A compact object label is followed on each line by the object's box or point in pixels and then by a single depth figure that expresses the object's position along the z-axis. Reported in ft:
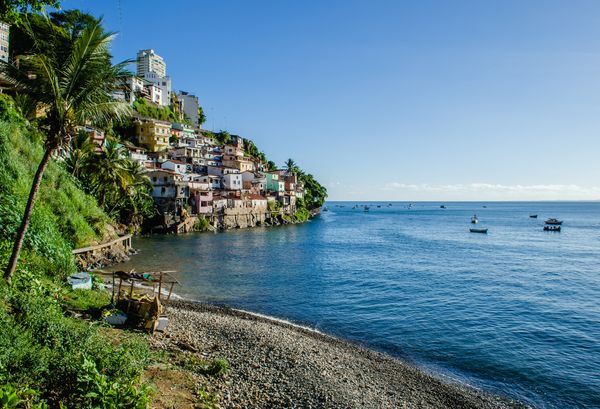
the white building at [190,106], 524.52
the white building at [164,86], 472.85
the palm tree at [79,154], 165.78
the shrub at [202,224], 266.12
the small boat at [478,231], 311.47
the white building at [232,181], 334.56
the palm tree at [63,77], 44.42
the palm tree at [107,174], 170.60
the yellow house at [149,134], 356.18
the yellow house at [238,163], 374.43
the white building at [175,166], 300.61
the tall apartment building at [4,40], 248.91
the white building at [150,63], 558.56
